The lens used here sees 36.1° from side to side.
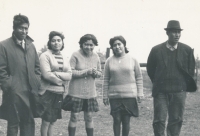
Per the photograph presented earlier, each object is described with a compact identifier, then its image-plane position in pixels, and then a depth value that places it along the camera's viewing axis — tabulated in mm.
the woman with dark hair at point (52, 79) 4562
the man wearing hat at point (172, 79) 4898
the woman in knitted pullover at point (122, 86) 4926
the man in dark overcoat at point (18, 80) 4129
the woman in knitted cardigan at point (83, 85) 4910
